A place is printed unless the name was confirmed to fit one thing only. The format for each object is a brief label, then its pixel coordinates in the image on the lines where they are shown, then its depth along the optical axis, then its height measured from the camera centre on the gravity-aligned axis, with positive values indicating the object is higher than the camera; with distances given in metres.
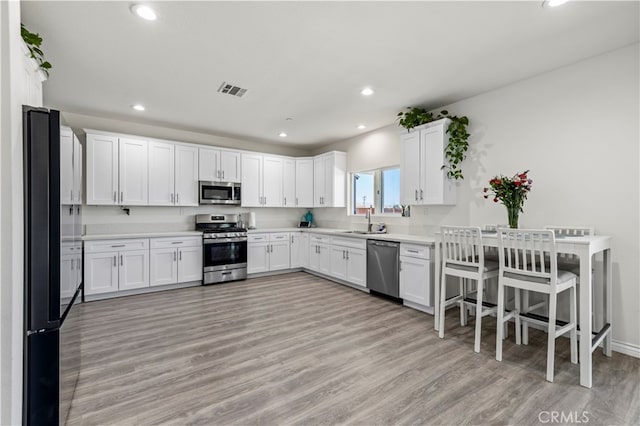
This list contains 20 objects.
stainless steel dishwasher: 3.95 -0.77
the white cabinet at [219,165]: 5.17 +0.87
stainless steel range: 4.89 -0.64
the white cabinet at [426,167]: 3.76 +0.61
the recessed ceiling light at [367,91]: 3.47 +1.46
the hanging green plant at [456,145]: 3.69 +0.86
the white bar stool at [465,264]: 2.67 -0.51
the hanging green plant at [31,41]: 2.09 +1.24
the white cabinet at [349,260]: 4.48 -0.76
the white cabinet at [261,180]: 5.62 +0.64
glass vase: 2.77 -0.04
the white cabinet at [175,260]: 4.50 -0.75
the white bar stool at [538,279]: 2.21 -0.54
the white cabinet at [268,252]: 5.36 -0.74
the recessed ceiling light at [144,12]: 2.07 +1.46
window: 4.93 +0.38
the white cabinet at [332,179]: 5.71 +0.66
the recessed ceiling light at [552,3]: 2.01 +1.45
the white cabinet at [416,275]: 3.53 -0.79
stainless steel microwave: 5.17 +0.37
